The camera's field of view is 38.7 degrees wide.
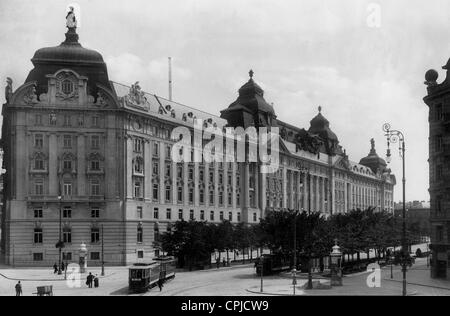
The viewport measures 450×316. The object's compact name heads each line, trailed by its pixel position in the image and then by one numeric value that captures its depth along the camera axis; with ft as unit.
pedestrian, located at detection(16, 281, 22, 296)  143.84
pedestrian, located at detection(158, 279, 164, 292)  168.29
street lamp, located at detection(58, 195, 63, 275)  222.13
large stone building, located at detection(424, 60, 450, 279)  202.69
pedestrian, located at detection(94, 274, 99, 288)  171.88
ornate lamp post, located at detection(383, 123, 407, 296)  131.54
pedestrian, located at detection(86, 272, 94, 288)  171.22
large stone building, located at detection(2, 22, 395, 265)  250.98
